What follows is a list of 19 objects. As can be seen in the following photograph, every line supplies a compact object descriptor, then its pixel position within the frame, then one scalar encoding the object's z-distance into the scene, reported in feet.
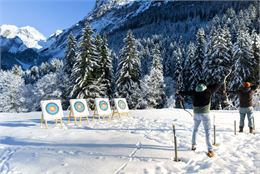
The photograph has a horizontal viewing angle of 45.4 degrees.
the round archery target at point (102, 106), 61.00
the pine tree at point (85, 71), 126.82
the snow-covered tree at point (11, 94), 206.28
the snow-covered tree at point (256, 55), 151.69
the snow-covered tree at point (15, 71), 280.14
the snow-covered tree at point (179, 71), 203.66
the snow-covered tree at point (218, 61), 150.55
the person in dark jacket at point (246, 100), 44.96
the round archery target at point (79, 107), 56.90
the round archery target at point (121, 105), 64.66
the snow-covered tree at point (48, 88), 183.42
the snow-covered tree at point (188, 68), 211.22
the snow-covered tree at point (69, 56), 155.01
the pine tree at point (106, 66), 137.74
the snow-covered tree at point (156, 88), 162.09
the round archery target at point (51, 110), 53.26
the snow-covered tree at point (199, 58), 179.42
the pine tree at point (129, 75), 143.02
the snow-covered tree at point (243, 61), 148.46
